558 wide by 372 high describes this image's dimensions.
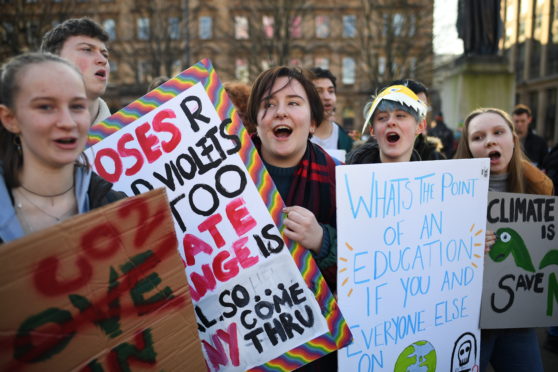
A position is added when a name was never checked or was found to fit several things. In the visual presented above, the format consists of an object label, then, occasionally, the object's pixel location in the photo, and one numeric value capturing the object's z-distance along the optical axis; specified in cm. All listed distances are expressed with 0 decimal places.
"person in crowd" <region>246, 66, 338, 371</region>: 166
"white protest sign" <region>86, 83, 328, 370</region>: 150
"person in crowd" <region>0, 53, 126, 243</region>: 107
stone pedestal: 849
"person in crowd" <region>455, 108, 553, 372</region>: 192
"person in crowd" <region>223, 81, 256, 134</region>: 288
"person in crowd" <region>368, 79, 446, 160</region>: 290
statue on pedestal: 791
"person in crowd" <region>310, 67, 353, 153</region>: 367
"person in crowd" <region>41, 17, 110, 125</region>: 215
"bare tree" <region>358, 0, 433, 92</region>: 1900
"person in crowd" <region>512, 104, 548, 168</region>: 533
